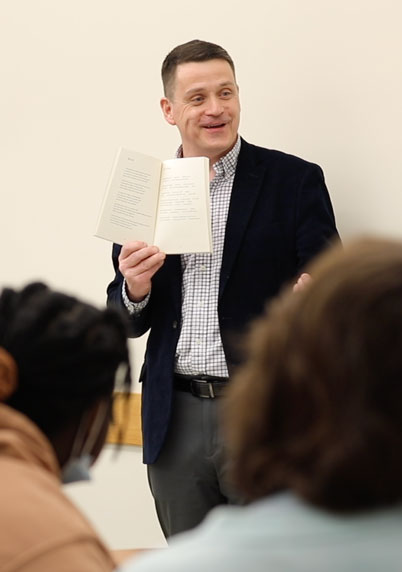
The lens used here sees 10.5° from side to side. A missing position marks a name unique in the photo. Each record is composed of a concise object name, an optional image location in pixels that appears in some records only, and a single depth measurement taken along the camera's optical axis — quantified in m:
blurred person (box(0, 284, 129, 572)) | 3.42
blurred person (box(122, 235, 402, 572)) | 2.17
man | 4.57
